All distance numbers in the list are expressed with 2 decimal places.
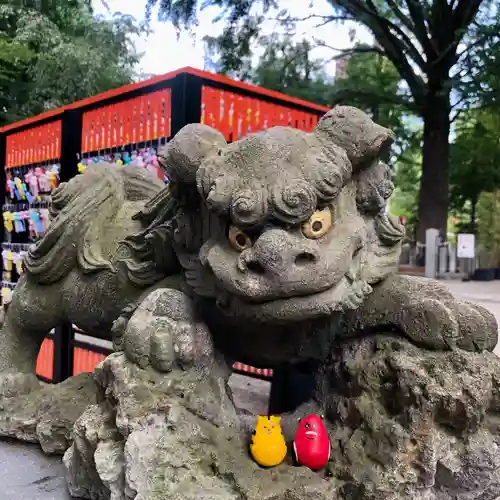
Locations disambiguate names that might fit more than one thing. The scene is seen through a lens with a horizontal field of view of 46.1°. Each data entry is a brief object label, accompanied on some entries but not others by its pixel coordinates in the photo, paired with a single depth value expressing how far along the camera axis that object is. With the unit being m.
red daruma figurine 1.12
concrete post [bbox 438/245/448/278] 9.05
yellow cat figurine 1.11
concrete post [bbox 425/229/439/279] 8.91
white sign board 8.92
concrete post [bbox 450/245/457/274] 9.32
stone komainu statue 1.06
